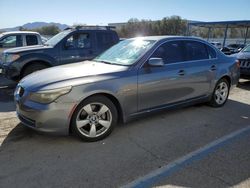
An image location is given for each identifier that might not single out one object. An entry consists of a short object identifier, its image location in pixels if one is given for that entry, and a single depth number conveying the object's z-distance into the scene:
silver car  2.80
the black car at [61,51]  5.69
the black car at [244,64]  6.75
